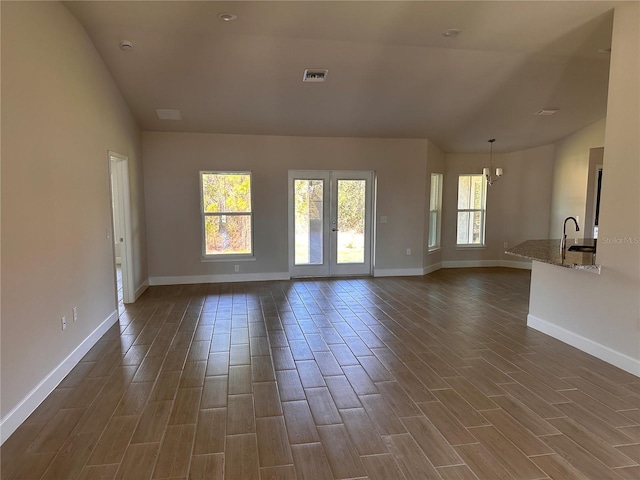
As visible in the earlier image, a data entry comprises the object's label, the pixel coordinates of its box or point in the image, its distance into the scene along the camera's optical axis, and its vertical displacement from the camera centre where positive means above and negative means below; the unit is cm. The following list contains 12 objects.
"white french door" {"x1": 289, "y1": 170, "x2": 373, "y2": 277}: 675 -31
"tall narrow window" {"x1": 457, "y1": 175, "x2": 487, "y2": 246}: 796 -8
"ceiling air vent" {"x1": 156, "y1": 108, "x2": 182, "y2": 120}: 535 +126
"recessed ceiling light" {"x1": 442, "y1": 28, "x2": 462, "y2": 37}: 369 +166
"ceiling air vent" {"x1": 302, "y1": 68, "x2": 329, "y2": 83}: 450 +153
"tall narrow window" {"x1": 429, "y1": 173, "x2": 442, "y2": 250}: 757 -12
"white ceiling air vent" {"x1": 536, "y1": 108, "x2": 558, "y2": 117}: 578 +141
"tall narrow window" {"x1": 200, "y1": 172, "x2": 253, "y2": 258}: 637 -13
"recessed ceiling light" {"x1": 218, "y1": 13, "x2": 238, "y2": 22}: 343 +167
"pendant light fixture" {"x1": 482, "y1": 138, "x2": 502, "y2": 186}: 754 +59
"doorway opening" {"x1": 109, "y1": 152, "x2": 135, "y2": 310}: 513 -18
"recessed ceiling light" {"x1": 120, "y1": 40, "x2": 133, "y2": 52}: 389 +160
